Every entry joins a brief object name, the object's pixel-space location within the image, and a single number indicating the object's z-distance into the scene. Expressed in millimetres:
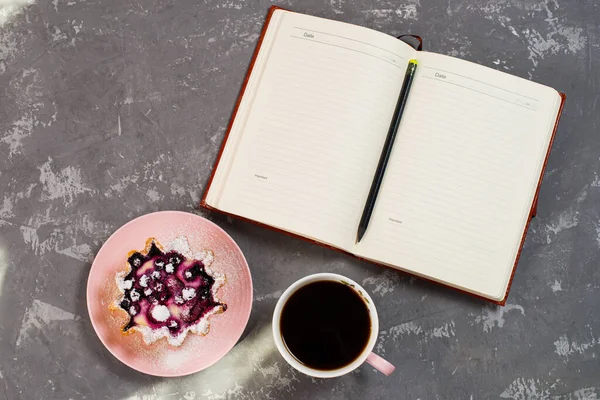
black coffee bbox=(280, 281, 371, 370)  839
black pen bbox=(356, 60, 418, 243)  877
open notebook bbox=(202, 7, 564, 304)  876
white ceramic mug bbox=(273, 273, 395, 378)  808
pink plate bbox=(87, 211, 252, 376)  882
